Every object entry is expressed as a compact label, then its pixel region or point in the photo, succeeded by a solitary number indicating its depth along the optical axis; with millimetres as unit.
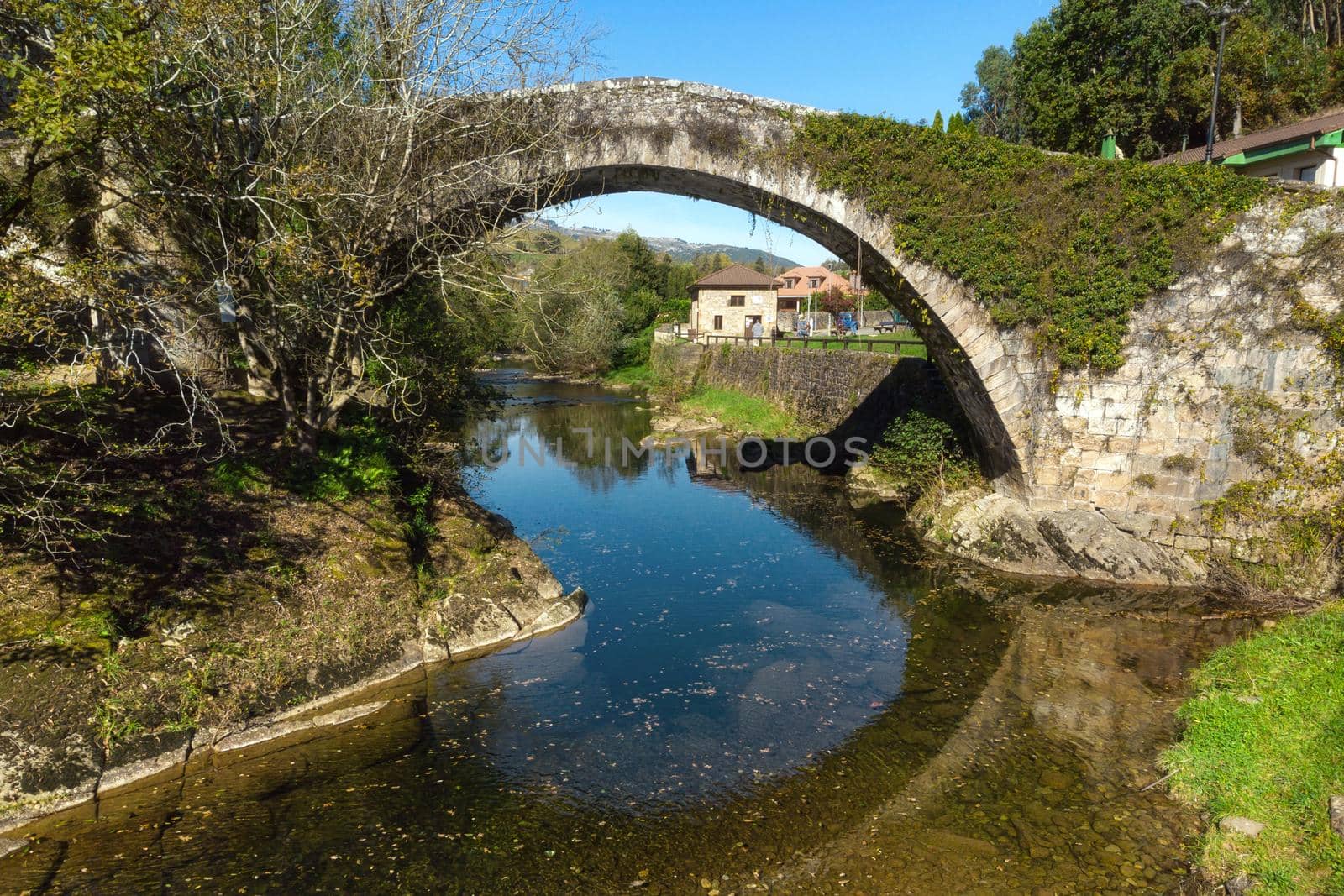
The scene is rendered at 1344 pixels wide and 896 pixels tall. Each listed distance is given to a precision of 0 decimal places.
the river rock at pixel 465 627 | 8547
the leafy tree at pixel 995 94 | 38803
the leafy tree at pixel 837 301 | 57381
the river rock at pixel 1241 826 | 5066
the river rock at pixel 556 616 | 9242
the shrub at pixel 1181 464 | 10852
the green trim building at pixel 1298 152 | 17375
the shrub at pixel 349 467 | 9695
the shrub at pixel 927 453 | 14180
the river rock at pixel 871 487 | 16219
